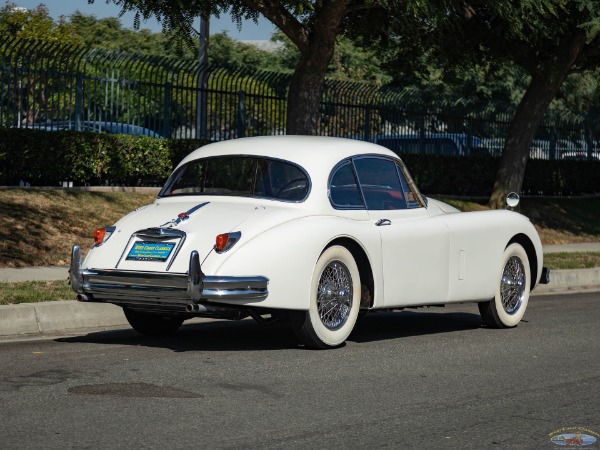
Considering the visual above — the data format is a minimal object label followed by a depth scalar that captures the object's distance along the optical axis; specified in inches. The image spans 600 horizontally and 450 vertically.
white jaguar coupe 343.3
